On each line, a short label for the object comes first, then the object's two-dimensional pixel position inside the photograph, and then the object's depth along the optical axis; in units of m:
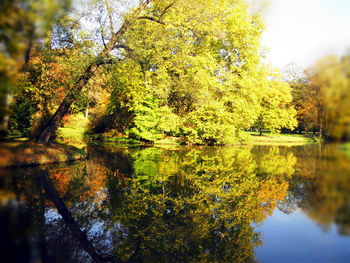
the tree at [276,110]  38.53
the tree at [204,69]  17.22
